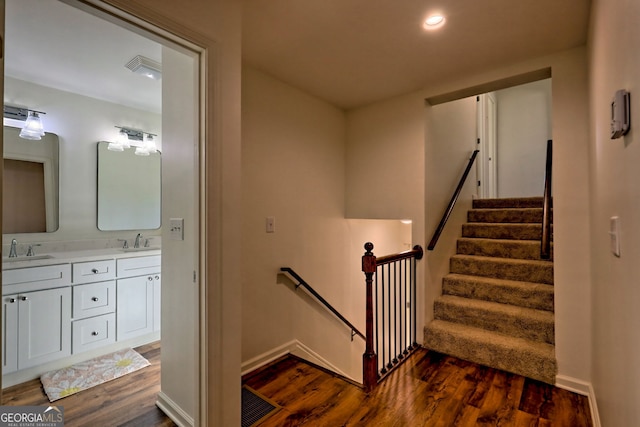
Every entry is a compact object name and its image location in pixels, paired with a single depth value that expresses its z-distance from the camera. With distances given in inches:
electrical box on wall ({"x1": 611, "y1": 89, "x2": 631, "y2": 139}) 35.6
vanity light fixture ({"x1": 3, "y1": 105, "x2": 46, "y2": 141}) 104.9
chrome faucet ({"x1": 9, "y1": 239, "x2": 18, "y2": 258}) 105.3
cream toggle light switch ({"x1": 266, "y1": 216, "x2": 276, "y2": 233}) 101.0
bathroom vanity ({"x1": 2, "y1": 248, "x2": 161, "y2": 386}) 91.4
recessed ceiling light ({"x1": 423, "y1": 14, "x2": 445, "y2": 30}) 71.5
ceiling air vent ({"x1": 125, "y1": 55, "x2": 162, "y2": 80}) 93.4
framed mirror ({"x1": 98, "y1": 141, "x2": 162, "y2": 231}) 129.1
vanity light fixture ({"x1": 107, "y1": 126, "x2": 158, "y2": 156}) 133.0
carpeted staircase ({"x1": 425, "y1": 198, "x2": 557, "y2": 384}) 91.7
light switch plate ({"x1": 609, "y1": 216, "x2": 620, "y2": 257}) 42.0
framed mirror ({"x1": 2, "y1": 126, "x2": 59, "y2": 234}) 107.8
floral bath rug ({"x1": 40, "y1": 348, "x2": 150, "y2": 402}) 88.3
